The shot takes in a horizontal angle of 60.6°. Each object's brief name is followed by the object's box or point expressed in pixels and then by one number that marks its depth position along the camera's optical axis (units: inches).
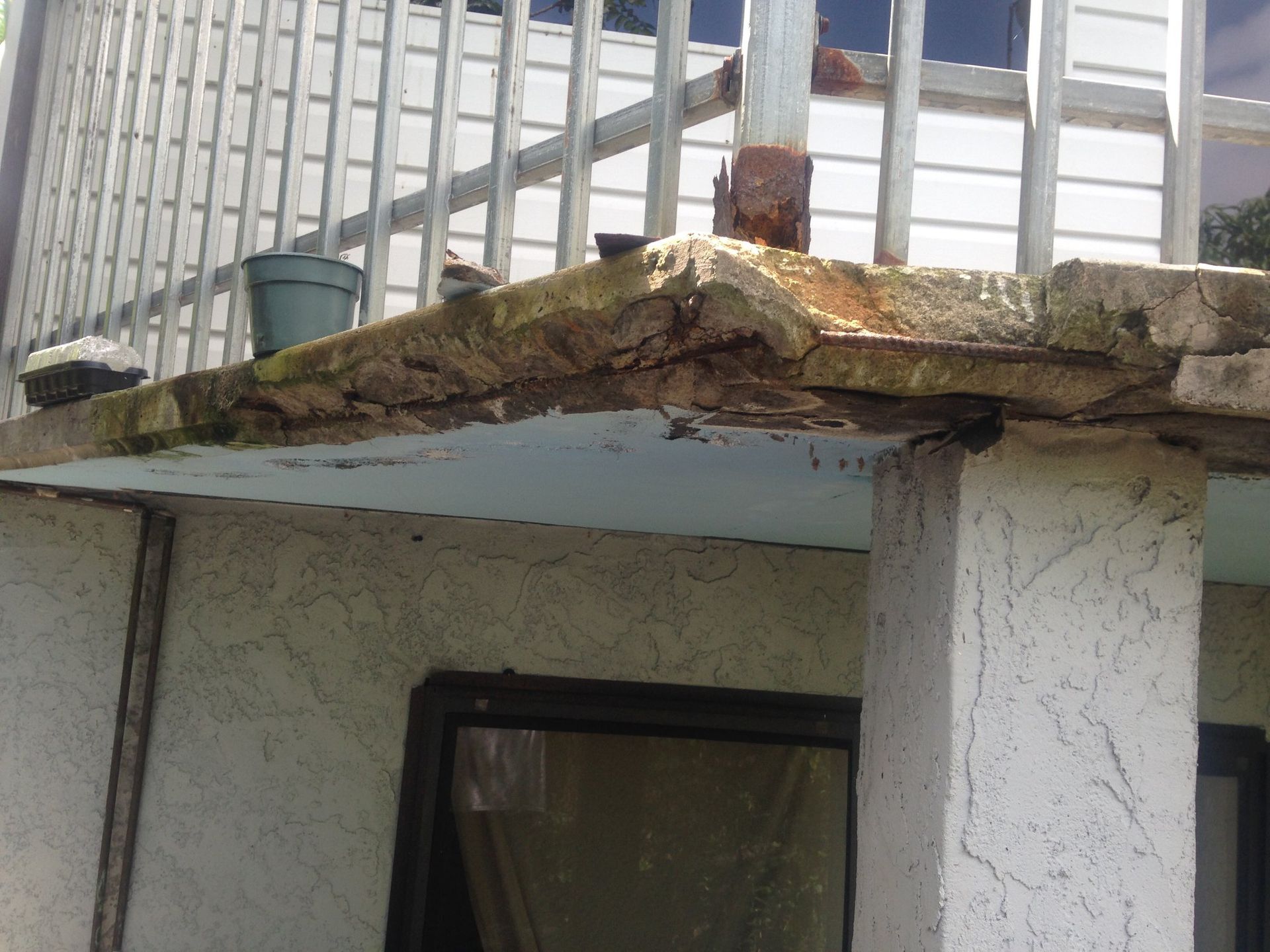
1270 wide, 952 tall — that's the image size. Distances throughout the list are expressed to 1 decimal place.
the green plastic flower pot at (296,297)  78.4
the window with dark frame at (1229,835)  127.3
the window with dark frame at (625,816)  118.0
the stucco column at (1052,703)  53.4
